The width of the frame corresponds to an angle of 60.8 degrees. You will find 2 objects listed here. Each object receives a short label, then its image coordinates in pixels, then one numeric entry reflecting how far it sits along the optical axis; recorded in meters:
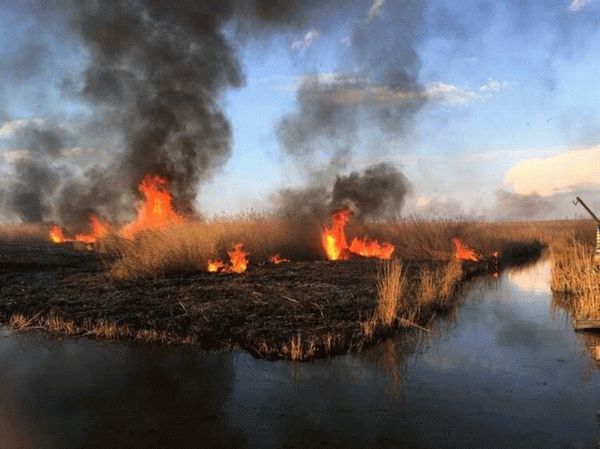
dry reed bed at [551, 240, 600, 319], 12.55
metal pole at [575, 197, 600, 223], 13.95
